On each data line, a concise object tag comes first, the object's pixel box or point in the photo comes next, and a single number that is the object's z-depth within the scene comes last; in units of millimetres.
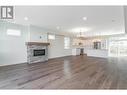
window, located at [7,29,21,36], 4577
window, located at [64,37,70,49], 8649
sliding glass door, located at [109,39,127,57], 8562
